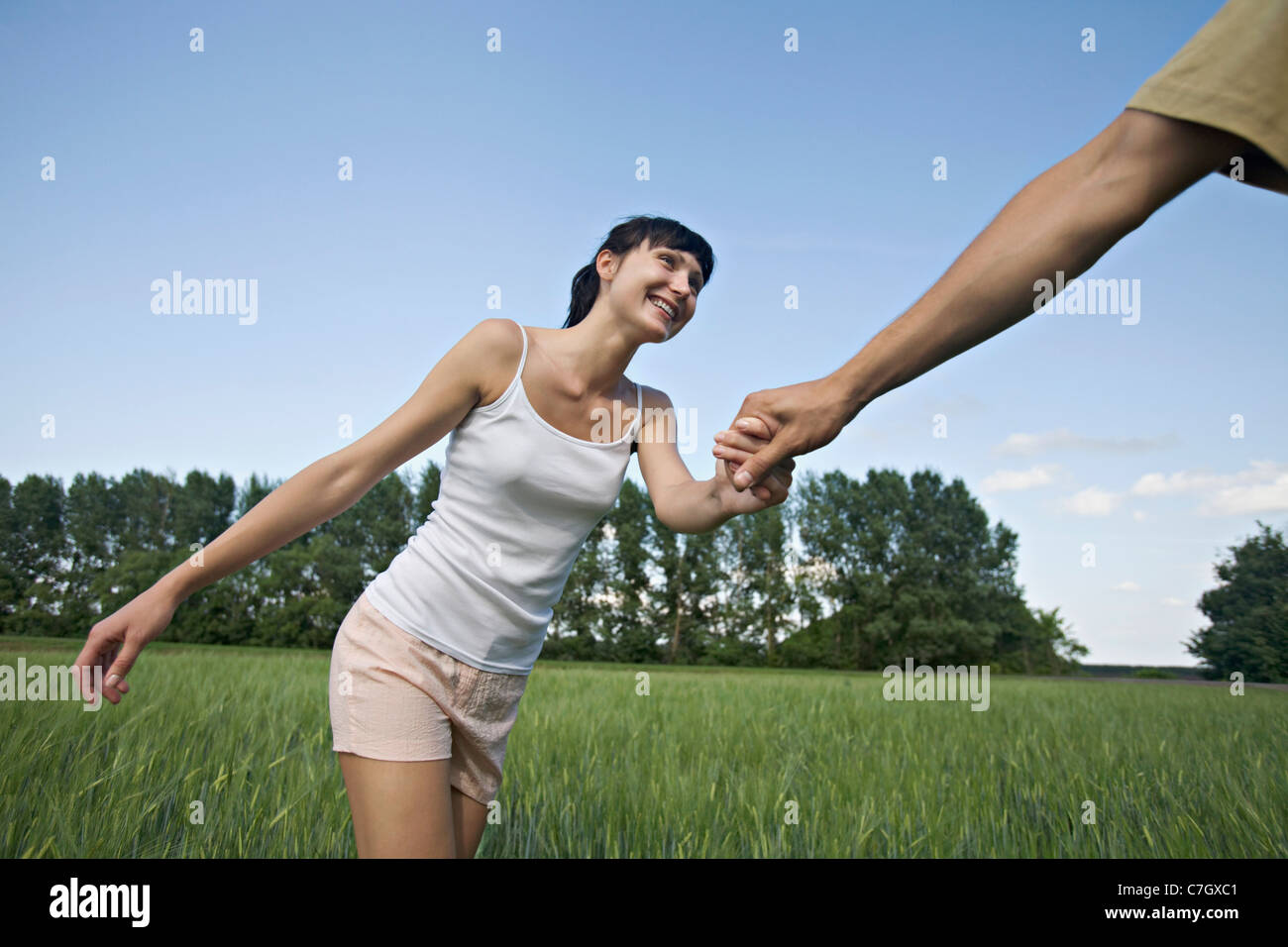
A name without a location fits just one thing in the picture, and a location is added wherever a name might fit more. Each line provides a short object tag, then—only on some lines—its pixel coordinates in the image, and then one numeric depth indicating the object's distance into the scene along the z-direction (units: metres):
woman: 1.79
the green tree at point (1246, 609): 16.69
